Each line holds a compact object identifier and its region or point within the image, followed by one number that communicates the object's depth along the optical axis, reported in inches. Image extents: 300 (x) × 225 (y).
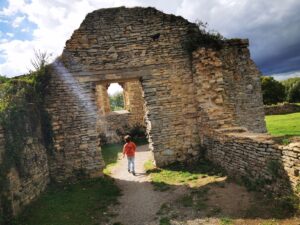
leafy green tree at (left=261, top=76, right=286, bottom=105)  1626.5
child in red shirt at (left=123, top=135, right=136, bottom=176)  421.6
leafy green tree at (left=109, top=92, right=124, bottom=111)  2846.0
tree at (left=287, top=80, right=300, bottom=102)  1820.0
